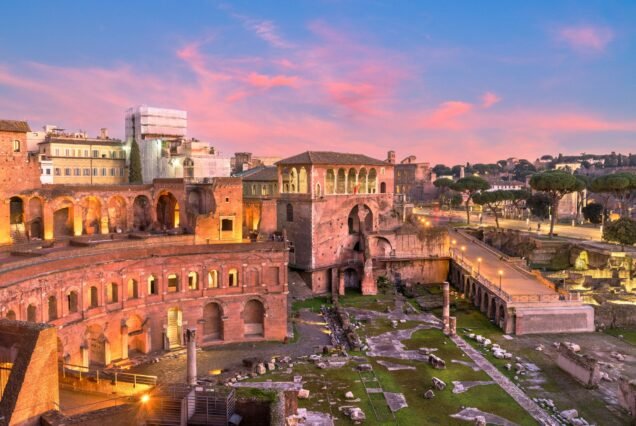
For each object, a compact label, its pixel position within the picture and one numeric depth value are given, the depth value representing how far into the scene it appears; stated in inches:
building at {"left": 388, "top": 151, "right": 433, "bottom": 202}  5152.6
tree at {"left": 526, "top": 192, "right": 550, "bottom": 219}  3708.2
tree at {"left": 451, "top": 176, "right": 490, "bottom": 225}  3535.9
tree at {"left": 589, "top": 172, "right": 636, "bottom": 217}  2664.9
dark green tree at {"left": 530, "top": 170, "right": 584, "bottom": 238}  2694.4
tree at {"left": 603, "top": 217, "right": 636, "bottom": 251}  2219.5
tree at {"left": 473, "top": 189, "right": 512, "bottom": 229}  3348.4
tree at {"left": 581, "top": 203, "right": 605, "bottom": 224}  3412.9
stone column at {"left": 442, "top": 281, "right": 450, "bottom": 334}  1621.6
